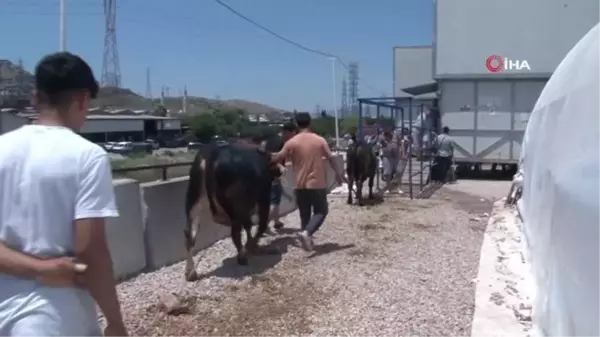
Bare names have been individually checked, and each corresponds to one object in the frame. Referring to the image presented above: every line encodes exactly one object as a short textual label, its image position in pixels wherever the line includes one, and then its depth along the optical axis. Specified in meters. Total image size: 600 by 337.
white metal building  19.91
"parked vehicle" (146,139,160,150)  30.56
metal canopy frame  15.09
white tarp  3.38
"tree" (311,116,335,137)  41.91
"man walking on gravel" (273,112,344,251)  8.58
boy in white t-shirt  2.43
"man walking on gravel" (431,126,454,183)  18.92
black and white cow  7.44
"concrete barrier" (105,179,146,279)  6.90
